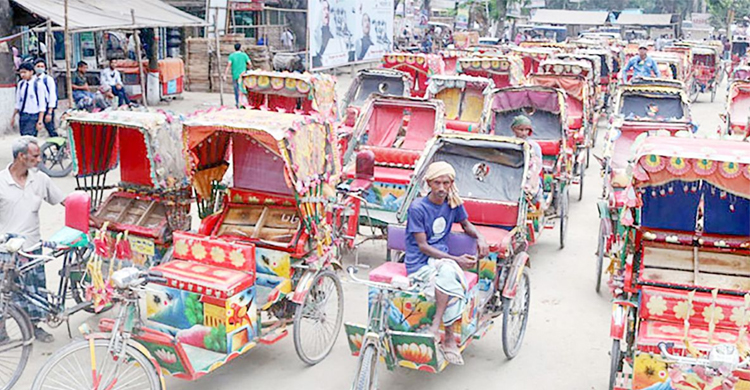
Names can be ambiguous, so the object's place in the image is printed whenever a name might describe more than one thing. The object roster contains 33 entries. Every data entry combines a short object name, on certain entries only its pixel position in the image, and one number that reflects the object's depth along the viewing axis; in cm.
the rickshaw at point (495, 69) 1742
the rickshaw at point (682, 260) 552
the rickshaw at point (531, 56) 2255
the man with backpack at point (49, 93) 1381
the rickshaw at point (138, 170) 733
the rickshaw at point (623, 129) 839
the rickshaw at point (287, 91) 1298
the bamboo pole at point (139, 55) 1828
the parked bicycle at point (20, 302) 599
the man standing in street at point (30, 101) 1355
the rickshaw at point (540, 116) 1118
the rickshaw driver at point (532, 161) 749
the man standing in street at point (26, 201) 646
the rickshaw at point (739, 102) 1575
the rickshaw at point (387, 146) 954
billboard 2614
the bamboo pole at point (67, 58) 1462
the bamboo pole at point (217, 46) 2129
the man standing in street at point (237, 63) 2047
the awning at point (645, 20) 6173
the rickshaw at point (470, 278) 565
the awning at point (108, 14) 1530
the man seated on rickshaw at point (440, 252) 582
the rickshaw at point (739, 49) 3925
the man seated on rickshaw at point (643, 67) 1802
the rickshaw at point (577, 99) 1324
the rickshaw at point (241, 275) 515
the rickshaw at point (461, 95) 1358
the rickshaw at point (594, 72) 1900
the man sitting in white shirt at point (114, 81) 1758
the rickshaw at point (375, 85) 1562
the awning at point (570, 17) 6382
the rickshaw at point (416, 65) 1908
